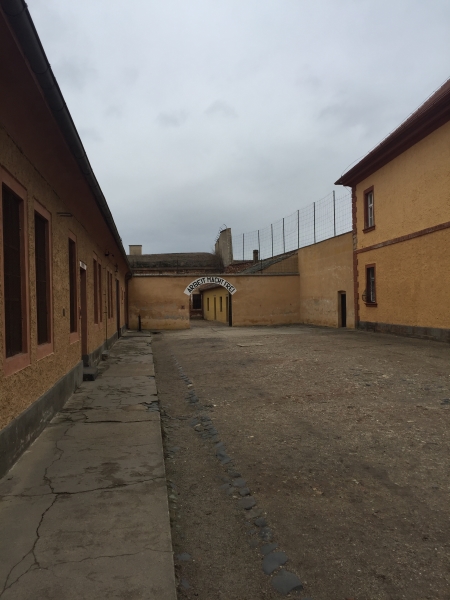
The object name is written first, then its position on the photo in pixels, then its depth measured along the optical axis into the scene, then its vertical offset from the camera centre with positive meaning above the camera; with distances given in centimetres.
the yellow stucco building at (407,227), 1300 +221
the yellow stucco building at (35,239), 363 +74
